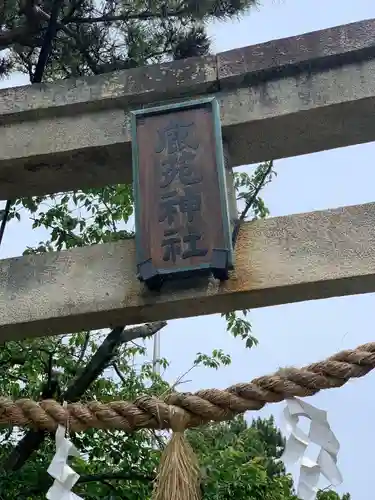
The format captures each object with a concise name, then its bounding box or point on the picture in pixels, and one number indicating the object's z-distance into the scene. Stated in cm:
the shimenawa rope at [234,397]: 165
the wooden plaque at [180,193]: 216
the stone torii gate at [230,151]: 222
